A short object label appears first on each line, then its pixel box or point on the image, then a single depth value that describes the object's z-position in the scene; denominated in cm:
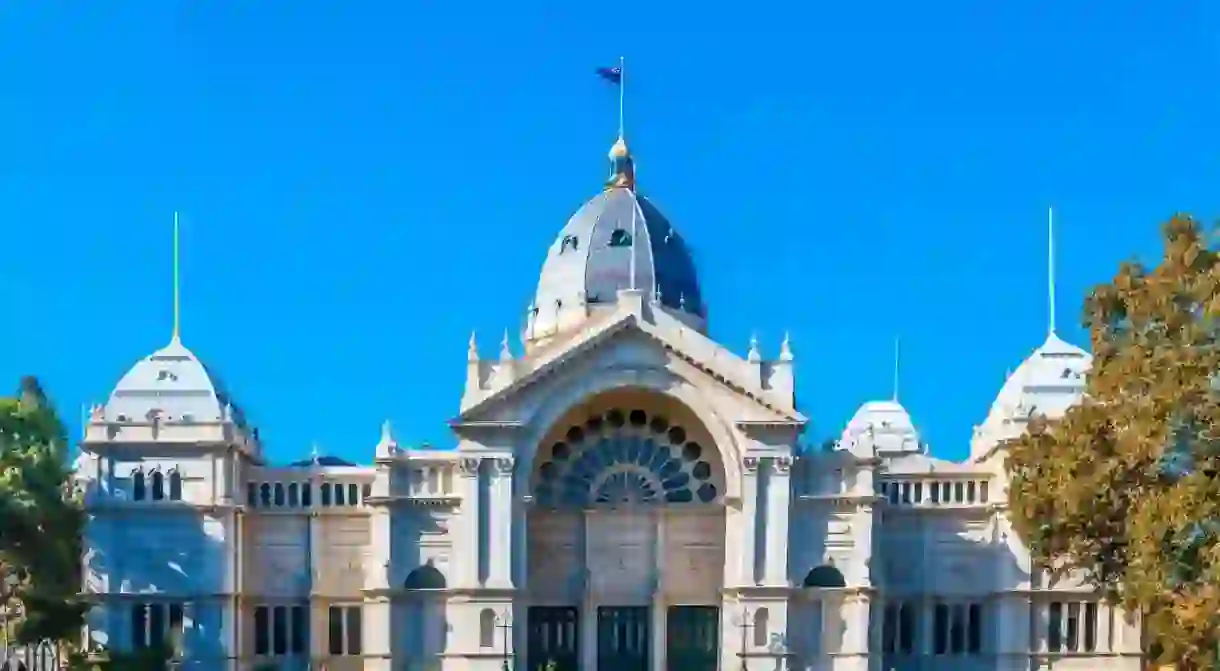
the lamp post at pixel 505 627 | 5984
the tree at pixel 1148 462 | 4334
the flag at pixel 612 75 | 7494
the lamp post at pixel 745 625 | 6016
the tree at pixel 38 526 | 5388
